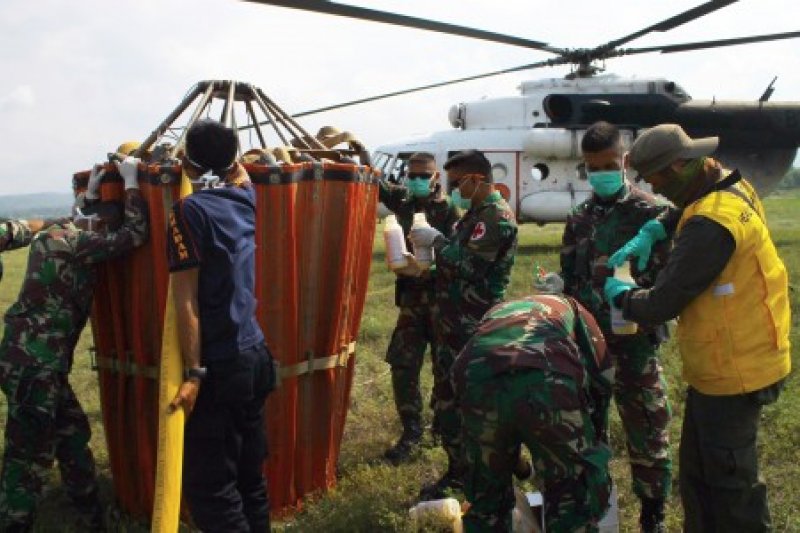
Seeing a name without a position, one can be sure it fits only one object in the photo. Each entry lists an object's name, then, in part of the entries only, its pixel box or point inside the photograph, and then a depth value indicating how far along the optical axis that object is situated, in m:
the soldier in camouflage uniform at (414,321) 4.87
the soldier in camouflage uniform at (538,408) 2.45
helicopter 12.54
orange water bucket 3.60
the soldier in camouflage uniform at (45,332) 3.53
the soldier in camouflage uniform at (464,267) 3.84
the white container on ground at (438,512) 3.58
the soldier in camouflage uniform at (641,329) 3.67
